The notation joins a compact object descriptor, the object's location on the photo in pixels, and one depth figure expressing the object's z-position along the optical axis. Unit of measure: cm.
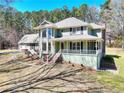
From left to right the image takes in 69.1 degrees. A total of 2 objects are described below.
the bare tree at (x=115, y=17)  2431
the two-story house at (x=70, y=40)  1354
